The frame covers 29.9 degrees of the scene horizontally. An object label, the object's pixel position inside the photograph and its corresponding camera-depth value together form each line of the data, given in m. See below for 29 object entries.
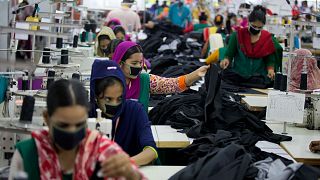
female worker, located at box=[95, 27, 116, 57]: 6.64
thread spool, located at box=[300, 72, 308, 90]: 4.43
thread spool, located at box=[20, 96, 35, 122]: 2.56
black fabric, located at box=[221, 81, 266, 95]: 5.81
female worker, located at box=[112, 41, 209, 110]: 4.09
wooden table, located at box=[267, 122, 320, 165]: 3.49
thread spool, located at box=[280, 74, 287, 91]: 4.27
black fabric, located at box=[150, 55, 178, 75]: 6.97
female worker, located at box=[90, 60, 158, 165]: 3.02
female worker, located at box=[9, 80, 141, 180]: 2.10
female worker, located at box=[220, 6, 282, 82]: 6.55
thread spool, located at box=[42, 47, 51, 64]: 4.32
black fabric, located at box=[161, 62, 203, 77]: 6.37
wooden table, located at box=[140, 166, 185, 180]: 2.98
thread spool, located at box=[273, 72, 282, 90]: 4.43
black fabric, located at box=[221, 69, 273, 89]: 6.20
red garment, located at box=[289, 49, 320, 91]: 4.94
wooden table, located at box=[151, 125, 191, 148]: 3.76
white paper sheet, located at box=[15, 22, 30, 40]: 5.04
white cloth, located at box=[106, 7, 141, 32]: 10.15
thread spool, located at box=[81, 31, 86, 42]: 8.12
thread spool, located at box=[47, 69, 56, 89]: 3.38
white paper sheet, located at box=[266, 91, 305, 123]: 4.07
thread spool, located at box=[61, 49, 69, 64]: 4.15
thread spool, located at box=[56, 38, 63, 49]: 5.42
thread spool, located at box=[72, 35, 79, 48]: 6.32
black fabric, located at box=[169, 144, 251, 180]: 2.72
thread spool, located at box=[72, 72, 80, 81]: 3.60
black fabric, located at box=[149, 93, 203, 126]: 4.31
